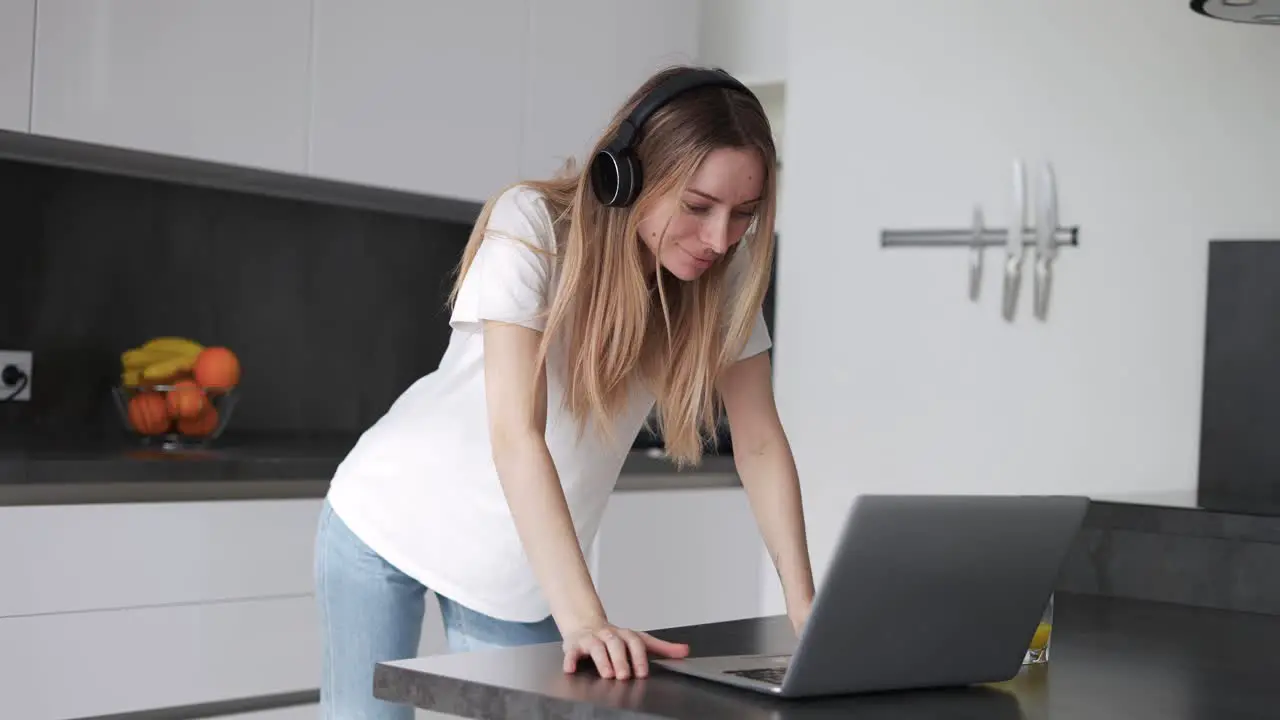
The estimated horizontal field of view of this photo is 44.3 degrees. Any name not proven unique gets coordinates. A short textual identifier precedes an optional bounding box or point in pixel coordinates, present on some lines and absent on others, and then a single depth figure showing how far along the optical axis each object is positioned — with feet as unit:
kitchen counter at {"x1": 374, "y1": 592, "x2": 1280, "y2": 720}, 3.54
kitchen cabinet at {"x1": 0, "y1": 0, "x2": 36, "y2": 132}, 8.46
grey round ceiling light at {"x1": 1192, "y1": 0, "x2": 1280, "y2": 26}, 7.86
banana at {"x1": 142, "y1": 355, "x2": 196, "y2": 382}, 9.55
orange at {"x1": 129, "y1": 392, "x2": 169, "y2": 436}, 9.42
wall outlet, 9.82
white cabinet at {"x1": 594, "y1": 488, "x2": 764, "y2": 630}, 10.85
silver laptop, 3.63
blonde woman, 4.91
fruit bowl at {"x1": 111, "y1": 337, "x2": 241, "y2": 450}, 9.42
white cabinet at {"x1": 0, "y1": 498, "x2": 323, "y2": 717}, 7.77
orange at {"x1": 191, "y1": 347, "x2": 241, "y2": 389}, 9.58
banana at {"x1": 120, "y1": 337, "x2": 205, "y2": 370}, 9.77
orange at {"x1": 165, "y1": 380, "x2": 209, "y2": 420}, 9.40
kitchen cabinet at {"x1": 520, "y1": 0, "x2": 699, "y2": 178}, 11.53
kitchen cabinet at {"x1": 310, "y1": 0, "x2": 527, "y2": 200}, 10.14
